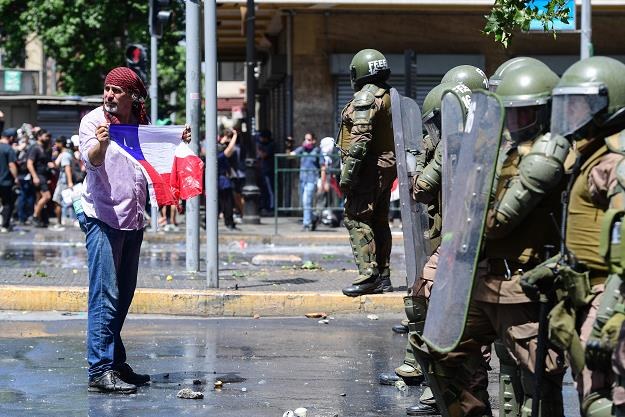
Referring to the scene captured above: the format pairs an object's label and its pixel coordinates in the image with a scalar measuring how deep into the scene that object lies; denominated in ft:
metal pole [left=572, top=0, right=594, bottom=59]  56.13
